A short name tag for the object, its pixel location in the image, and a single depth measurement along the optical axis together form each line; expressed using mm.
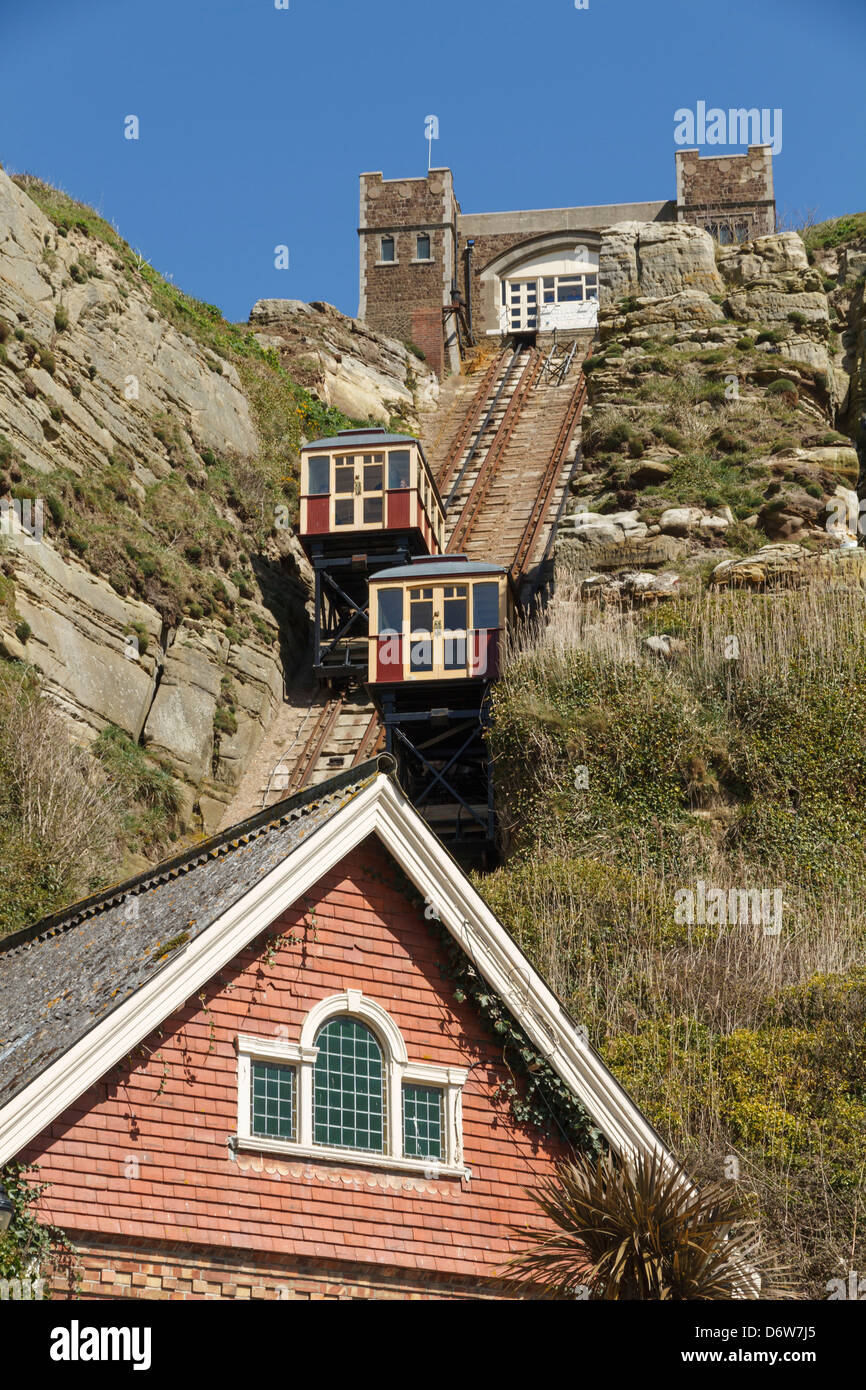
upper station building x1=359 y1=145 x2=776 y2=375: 77188
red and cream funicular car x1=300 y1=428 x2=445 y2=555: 47219
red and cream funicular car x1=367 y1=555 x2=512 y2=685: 40375
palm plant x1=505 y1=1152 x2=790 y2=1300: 12289
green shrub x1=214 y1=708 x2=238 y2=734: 41875
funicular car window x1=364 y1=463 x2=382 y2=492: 47688
